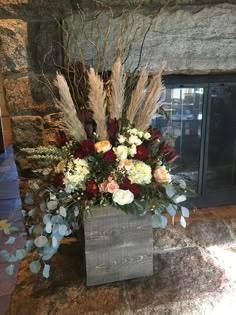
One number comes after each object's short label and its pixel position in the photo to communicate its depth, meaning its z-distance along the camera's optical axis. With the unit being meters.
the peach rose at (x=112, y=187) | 0.99
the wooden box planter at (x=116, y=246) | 1.08
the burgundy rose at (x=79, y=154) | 1.02
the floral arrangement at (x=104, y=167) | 1.01
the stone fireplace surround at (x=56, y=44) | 1.30
